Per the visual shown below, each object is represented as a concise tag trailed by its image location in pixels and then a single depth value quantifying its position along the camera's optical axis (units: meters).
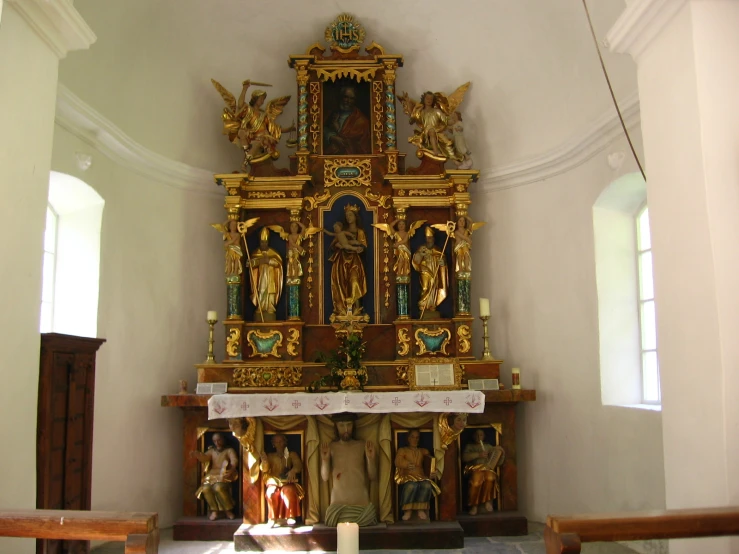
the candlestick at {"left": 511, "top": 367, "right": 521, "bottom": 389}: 8.13
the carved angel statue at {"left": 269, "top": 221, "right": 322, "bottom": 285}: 8.64
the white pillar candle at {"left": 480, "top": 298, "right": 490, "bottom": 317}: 8.27
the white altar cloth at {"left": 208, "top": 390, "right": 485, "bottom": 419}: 7.00
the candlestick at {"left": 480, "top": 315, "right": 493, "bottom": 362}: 8.30
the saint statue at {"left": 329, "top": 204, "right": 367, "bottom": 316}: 8.76
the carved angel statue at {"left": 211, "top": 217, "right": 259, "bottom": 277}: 8.52
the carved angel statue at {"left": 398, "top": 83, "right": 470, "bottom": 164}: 8.93
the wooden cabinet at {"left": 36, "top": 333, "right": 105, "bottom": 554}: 4.66
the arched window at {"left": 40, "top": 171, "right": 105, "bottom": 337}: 7.33
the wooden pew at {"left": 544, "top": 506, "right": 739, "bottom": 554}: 3.04
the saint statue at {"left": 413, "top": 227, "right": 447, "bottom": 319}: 8.68
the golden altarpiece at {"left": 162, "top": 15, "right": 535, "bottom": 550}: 8.07
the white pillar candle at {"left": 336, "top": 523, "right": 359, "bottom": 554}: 3.07
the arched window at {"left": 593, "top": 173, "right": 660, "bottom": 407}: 7.45
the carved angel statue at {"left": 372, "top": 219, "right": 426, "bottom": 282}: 8.68
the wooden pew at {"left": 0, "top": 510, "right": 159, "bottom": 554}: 3.08
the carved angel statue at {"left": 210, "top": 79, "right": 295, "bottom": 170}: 8.89
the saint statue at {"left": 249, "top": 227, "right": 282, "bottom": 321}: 8.65
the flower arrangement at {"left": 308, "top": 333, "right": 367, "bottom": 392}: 7.79
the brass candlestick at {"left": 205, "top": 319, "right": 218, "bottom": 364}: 8.20
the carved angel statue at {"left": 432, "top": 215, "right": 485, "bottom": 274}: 8.59
